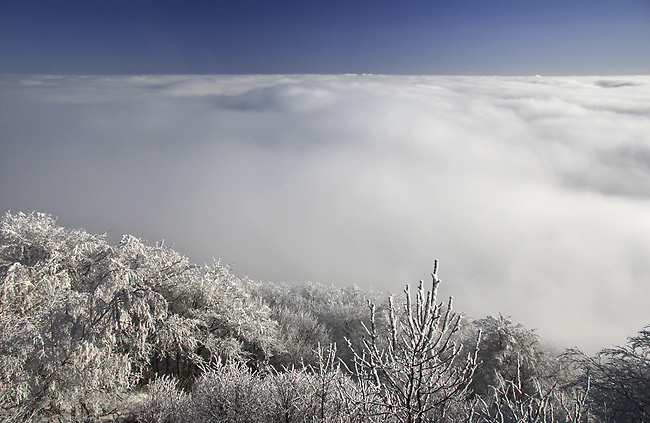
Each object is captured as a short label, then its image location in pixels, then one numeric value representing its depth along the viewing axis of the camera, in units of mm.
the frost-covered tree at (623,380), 12609
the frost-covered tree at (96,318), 12211
